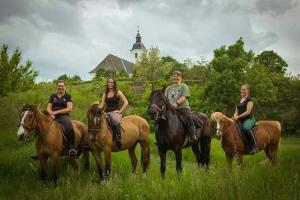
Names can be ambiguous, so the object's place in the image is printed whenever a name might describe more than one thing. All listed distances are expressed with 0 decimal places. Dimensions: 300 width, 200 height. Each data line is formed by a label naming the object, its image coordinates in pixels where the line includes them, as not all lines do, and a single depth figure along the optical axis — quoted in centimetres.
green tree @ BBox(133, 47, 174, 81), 6856
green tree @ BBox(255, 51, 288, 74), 6831
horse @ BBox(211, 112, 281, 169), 1212
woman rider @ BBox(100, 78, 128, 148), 1126
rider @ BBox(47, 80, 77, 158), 1095
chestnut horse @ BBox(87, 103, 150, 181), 1040
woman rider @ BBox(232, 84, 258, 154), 1219
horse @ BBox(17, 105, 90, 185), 984
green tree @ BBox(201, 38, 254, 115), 3831
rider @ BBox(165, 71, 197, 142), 1108
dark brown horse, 1022
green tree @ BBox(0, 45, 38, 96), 3684
